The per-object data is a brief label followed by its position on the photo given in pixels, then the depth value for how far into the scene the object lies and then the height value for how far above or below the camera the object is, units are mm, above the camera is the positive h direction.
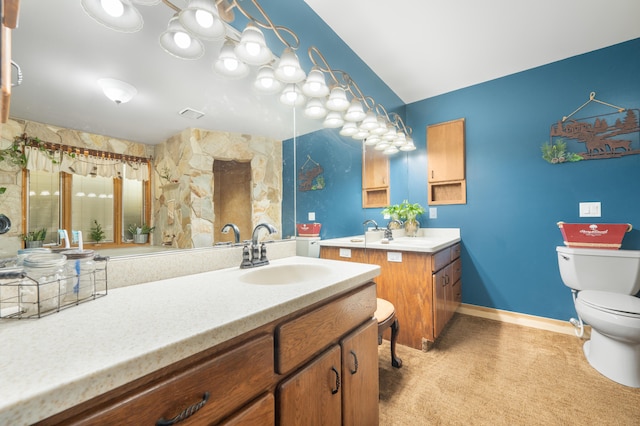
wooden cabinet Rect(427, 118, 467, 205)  2898 +578
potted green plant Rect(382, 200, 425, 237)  2799 +17
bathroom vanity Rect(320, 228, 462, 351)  1999 -503
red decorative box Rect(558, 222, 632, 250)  2082 -180
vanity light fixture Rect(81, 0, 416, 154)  931 +756
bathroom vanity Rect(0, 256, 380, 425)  403 -265
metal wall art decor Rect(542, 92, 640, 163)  2162 +658
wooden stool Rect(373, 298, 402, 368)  1559 -645
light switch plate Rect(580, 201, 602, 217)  2258 +26
